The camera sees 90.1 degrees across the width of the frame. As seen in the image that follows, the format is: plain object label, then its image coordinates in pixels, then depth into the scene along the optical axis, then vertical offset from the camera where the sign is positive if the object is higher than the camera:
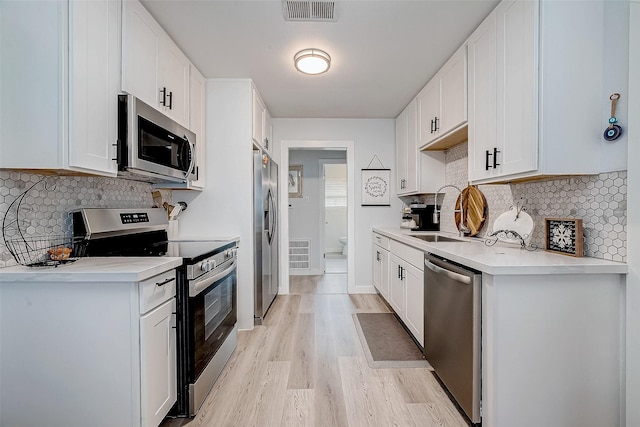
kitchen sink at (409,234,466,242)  2.75 -0.23
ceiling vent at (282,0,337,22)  1.91 +1.24
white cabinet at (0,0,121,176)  1.36 +0.54
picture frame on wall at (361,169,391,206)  4.29 +0.33
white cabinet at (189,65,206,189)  2.71 +0.83
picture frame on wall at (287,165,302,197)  5.56 +0.53
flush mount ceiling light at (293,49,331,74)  2.48 +1.20
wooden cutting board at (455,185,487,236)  2.70 +0.04
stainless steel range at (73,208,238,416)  1.71 -0.42
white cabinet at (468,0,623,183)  1.56 +0.63
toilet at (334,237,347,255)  7.66 -0.76
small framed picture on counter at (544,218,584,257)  1.62 -0.13
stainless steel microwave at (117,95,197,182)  1.73 +0.41
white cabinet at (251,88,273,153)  3.16 +0.96
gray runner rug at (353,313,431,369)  2.37 -1.10
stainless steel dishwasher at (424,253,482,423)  1.56 -0.64
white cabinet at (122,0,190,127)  1.79 +0.94
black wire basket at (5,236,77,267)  1.47 -0.20
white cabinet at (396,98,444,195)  3.46 +0.54
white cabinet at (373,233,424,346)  2.41 -0.63
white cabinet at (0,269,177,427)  1.34 -0.60
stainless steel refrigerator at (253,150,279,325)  3.12 -0.20
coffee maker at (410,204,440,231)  3.62 -0.06
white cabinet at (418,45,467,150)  2.41 +0.92
